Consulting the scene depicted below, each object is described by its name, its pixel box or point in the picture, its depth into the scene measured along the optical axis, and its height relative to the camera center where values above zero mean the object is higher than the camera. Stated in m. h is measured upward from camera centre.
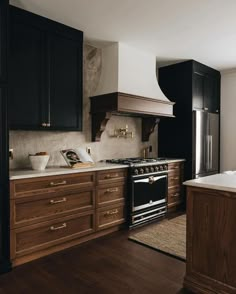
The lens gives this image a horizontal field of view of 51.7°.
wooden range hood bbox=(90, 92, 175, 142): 3.42 +0.51
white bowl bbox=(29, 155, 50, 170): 2.77 -0.23
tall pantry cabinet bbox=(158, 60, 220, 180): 4.34 +0.74
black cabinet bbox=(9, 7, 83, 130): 2.64 +0.79
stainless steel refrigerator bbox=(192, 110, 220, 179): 4.36 -0.05
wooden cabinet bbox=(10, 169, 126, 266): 2.38 -0.79
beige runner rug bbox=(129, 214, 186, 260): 2.74 -1.21
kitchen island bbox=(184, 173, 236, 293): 1.81 -0.74
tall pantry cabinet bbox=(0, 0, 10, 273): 2.23 -0.08
